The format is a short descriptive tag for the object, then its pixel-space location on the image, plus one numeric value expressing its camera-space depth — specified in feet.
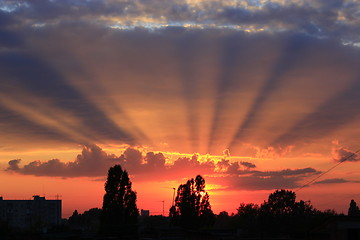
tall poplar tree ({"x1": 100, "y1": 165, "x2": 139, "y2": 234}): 326.65
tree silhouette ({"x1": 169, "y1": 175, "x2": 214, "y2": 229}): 422.00
